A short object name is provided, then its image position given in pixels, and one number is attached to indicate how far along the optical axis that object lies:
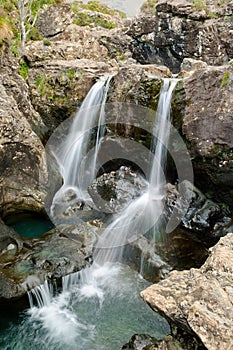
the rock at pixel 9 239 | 7.66
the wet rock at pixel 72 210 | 9.61
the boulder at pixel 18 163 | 9.32
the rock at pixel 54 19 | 20.16
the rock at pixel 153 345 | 3.54
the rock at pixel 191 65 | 12.75
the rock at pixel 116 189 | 10.01
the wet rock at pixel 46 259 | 6.47
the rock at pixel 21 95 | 10.98
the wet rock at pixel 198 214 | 8.85
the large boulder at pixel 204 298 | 2.88
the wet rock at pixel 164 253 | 7.63
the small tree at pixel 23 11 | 14.05
